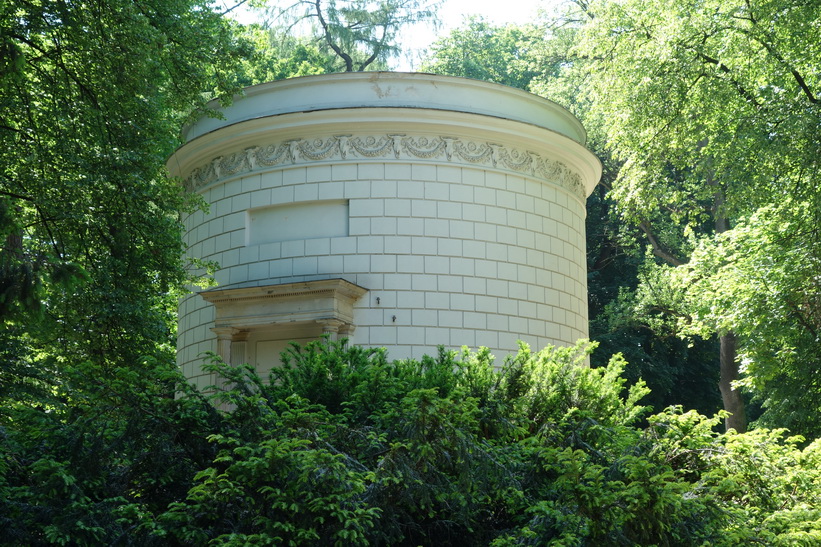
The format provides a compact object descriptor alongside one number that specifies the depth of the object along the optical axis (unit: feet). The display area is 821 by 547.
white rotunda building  59.72
